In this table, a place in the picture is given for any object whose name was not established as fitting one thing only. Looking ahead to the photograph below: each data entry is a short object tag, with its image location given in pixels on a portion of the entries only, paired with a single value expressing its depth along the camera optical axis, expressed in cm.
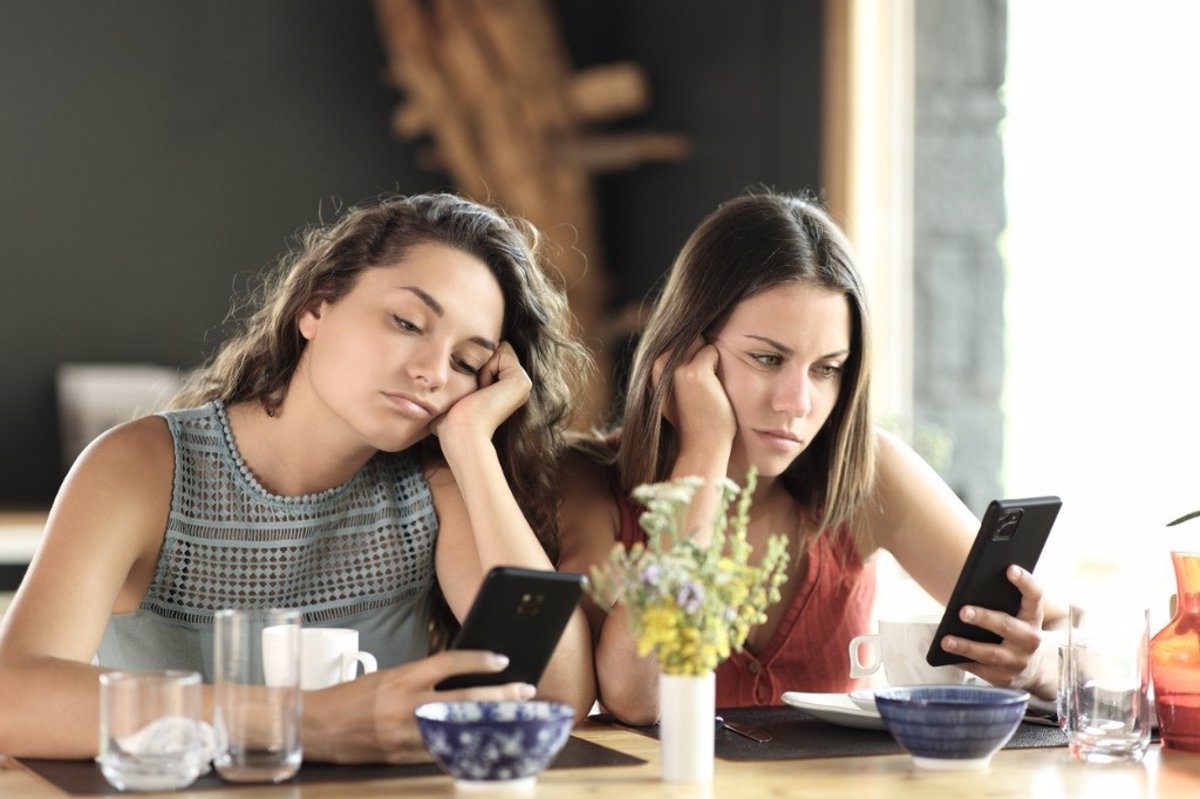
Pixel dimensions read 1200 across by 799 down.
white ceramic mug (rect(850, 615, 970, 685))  260
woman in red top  282
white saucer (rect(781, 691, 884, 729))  258
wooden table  231
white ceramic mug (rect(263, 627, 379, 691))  247
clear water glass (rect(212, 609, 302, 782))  232
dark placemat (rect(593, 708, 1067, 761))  248
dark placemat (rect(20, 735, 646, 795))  231
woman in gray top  268
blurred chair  562
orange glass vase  256
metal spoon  254
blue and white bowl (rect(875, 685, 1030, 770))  240
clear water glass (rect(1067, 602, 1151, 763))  248
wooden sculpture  608
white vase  235
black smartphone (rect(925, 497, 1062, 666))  260
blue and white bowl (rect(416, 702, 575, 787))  229
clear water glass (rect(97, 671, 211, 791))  228
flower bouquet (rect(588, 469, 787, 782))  232
